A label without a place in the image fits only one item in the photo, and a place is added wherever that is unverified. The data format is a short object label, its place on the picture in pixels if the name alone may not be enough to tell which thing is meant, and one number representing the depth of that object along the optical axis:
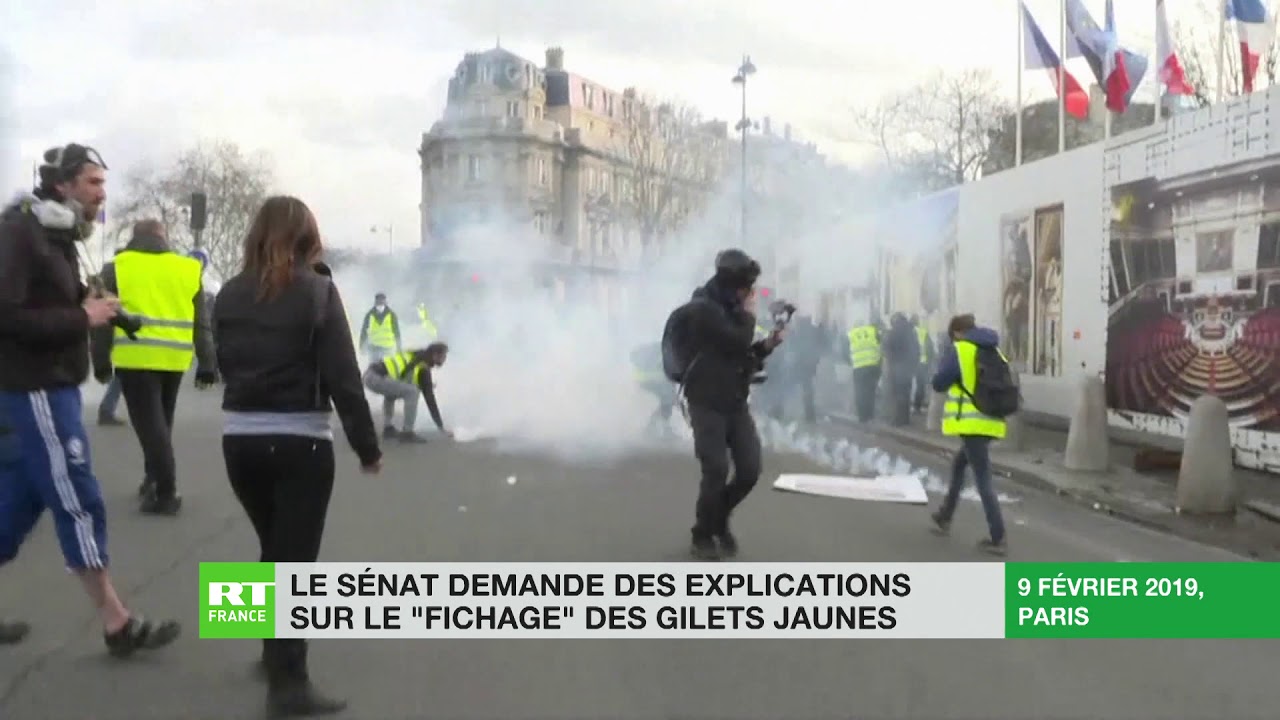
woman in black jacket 3.75
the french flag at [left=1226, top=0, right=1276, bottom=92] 13.71
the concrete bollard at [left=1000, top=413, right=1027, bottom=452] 13.11
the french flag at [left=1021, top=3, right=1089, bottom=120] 18.38
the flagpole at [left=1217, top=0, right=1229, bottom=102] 13.82
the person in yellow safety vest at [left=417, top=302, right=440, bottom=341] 16.00
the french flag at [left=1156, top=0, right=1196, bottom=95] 15.41
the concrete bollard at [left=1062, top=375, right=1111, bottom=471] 11.35
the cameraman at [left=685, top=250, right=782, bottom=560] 6.49
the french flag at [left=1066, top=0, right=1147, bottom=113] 16.33
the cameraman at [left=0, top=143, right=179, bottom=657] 4.16
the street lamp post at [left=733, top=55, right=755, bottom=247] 31.84
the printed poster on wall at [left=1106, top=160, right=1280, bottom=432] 11.46
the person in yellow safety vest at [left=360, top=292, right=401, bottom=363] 14.54
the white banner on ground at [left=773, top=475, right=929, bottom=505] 9.10
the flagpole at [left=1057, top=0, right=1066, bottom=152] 17.56
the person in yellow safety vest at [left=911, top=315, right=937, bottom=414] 17.61
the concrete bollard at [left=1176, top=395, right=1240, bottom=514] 9.16
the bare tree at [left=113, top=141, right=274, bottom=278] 54.78
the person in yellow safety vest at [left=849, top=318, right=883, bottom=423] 16.70
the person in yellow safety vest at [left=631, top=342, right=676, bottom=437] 13.25
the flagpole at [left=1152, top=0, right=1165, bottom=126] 15.31
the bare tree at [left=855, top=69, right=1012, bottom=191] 38.84
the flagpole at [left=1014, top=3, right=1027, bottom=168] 18.81
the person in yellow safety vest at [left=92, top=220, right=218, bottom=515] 6.66
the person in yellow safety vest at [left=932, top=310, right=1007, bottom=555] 7.18
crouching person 12.02
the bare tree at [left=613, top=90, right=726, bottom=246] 36.94
